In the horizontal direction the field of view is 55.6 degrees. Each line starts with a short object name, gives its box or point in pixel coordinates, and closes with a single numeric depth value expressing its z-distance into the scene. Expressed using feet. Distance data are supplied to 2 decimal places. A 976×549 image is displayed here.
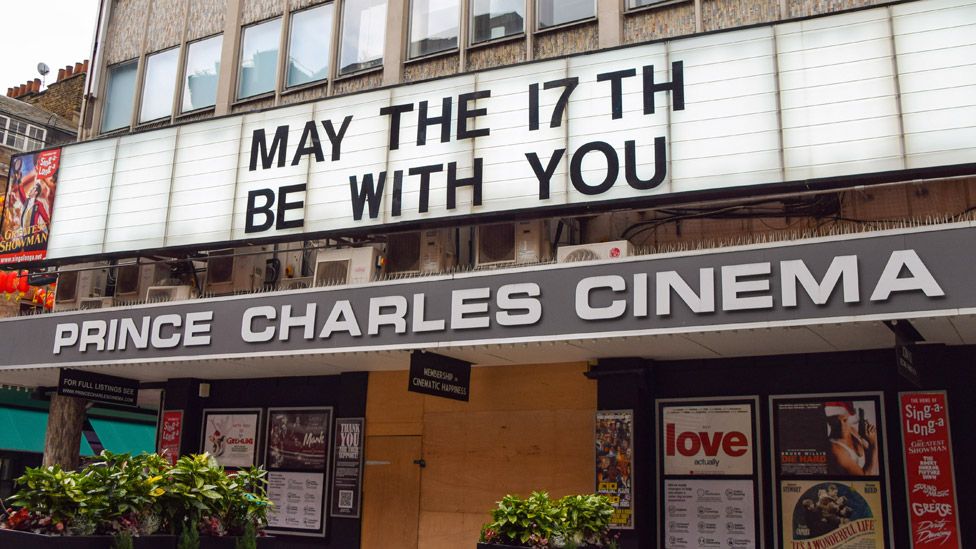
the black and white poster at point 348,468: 48.06
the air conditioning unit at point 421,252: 45.52
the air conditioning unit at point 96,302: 53.83
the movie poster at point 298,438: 50.29
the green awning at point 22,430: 70.95
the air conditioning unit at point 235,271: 51.90
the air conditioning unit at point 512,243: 42.16
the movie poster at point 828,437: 36.99
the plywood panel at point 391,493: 46.47
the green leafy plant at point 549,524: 30.45
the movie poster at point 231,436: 52.80
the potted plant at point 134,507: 25.59
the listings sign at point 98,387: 49.01
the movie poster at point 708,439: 39.34
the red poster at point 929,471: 34.45
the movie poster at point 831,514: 36.22
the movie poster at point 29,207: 54.60
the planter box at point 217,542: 27.37
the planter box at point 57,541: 24.80
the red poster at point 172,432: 54.13
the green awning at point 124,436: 78.02
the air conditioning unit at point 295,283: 49.98
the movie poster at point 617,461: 39.75
